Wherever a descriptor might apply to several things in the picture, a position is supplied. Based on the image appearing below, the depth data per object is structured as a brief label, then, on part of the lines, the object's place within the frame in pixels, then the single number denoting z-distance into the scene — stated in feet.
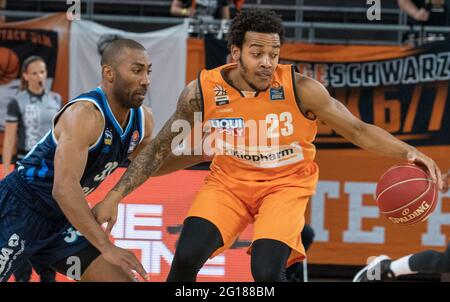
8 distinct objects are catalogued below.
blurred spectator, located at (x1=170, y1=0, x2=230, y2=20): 68.91
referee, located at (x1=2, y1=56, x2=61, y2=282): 63.05
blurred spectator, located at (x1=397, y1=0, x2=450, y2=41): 67.56
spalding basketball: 38.04
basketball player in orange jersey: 38.50
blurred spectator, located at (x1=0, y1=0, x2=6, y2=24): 67.26
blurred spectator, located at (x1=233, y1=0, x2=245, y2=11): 69.31
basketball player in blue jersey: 38.04
